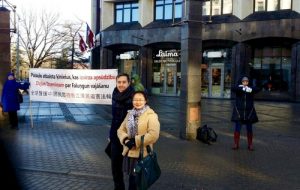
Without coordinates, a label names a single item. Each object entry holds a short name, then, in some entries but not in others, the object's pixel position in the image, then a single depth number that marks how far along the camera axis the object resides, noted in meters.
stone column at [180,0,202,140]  7.44
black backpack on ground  7.04
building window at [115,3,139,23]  25.40
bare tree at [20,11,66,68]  35.20
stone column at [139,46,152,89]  24.16
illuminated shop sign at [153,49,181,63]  23.61
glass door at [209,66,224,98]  22.39
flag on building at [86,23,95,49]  22.70
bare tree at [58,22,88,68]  36.55
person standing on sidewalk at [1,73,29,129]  8.64
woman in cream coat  3.45
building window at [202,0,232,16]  21.59
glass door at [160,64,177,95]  24.03
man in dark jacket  3.86
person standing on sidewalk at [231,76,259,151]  6.48
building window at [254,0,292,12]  20.14
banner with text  7.70
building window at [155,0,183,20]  23.36
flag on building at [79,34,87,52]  23.57
